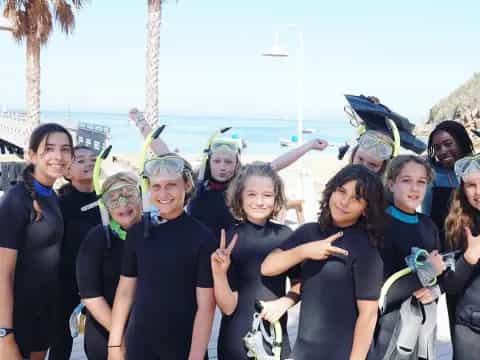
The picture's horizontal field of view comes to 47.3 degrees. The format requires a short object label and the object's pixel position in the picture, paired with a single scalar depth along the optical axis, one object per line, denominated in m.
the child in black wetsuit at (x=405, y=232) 2.71
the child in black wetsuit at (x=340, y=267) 2.46
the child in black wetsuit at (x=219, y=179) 3.84
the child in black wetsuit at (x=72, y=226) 3.28
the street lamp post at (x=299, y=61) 14.34
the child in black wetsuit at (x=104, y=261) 2.89
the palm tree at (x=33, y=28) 15.64
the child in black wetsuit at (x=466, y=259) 2.72
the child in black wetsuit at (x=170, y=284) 2.62
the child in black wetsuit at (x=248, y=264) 2.63
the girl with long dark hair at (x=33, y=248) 2.85
